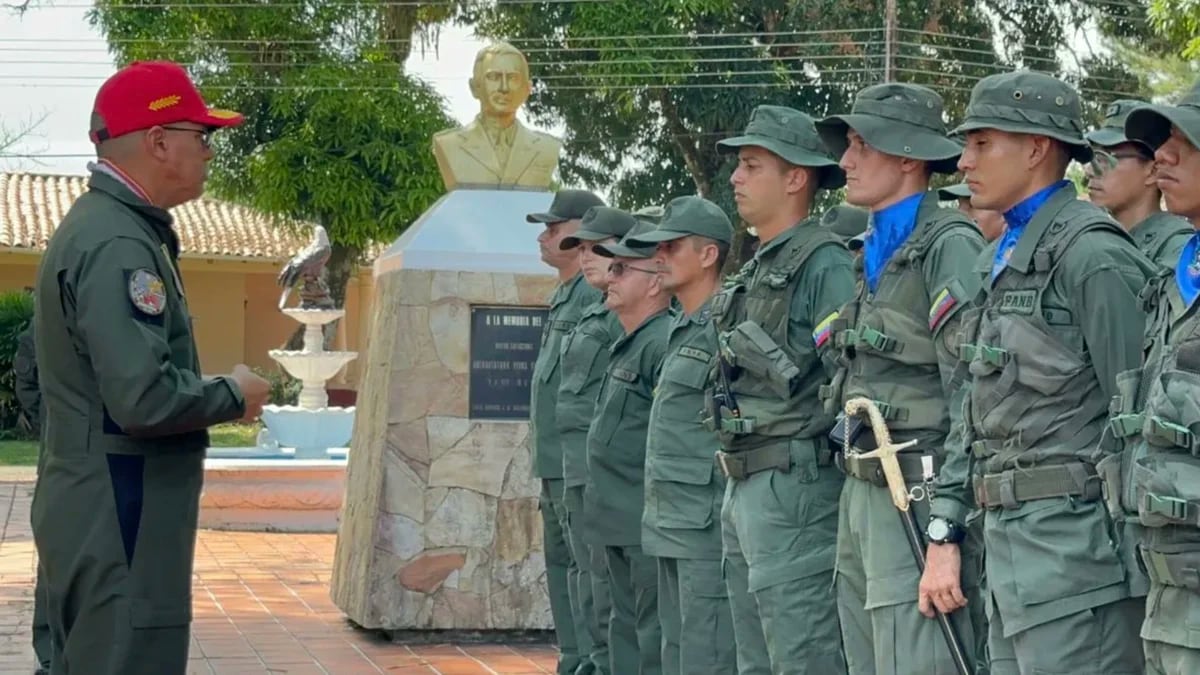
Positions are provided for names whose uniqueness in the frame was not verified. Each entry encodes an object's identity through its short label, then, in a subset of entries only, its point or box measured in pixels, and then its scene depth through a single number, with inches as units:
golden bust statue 358.6
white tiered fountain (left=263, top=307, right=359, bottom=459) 683.4
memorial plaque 344.2
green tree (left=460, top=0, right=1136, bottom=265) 1165.7
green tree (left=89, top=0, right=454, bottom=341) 1192.2
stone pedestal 341.1
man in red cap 166.4
